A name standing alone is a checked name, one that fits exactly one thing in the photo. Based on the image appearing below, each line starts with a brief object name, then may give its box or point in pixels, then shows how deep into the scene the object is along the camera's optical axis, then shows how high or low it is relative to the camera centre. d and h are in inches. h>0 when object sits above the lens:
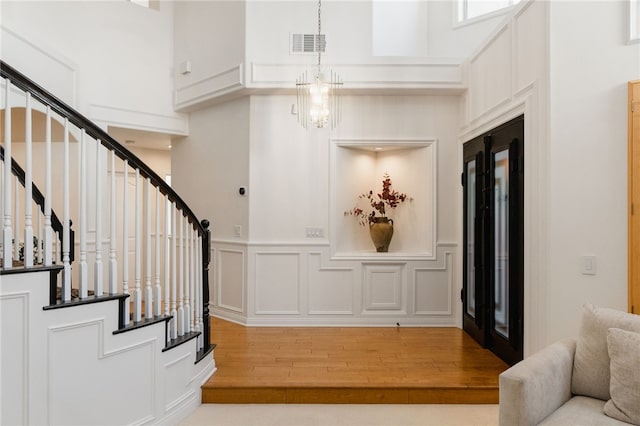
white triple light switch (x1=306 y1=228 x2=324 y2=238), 203.5 -8.9
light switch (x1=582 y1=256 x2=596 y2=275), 116.3 -14.5
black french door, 141.9 -10.0
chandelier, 191.3 +58.4
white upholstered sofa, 81.1 -34.5
